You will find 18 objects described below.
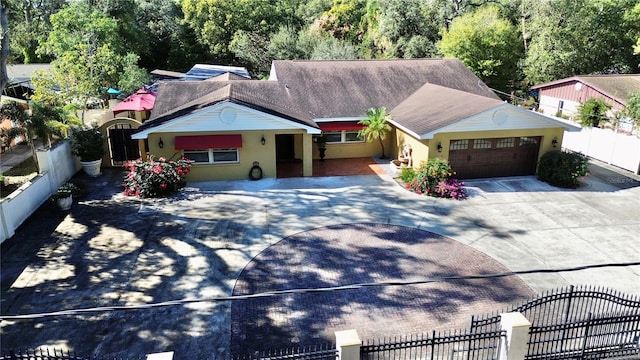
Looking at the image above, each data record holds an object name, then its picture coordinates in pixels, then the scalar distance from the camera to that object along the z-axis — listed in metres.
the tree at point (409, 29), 40.94
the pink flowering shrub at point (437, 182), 19.08
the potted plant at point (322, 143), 23.84
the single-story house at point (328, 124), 19.84
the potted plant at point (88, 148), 20.81
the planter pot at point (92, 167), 20.92
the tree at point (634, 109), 24.64
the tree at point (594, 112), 27.52
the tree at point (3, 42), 14.38
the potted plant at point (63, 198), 16.94
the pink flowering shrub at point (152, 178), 18.44
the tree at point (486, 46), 35.47
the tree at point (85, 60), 27.92
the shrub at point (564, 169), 20.23
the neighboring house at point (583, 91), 29.02
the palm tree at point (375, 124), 22.63
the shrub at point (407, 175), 20.30
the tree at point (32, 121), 18.00
